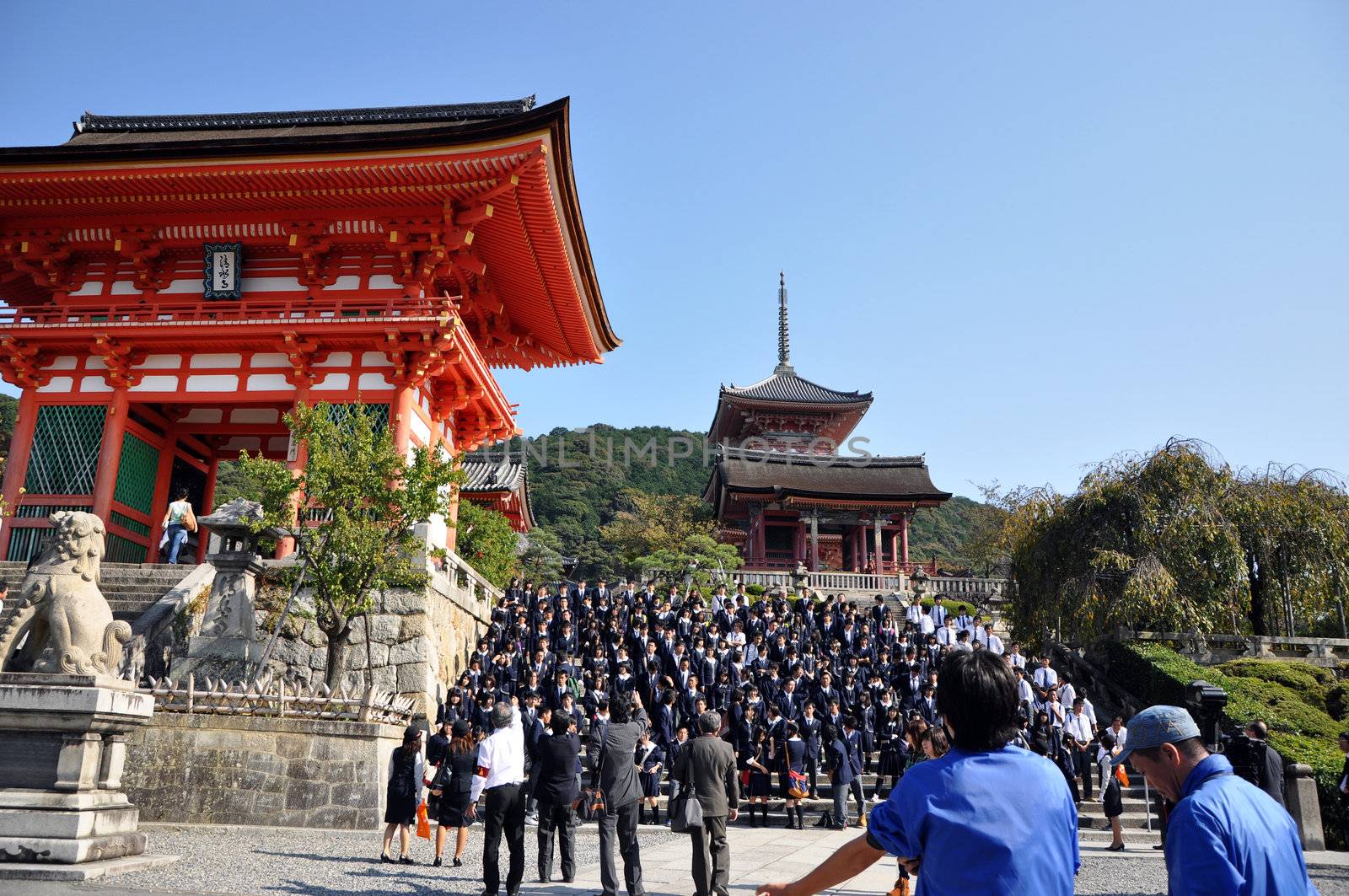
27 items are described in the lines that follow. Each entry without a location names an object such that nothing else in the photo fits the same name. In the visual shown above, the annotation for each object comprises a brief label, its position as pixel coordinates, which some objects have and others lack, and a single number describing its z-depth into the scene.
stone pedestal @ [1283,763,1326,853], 11.49
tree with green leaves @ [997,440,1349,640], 18.75
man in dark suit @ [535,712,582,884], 7.33
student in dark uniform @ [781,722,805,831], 12.31
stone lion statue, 7.53
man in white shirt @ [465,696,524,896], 7.09
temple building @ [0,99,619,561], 16.33
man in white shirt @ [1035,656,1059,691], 16.03
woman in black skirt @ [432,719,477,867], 8.49
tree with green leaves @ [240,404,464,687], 12.59
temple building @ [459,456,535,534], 34.97
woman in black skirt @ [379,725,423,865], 8.59
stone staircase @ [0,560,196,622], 14.44
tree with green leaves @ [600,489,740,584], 30.03
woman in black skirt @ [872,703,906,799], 13.32
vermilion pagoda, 35.53
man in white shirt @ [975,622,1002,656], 18.00
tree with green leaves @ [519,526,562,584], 37.50
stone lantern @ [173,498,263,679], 13.43
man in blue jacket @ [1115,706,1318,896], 2.29
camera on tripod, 6.82
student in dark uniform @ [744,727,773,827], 12.52
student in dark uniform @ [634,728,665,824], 11.70
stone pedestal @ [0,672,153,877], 6.89
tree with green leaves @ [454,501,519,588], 25.47
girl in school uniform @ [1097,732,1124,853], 10.78
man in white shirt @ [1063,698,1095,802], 13.52
